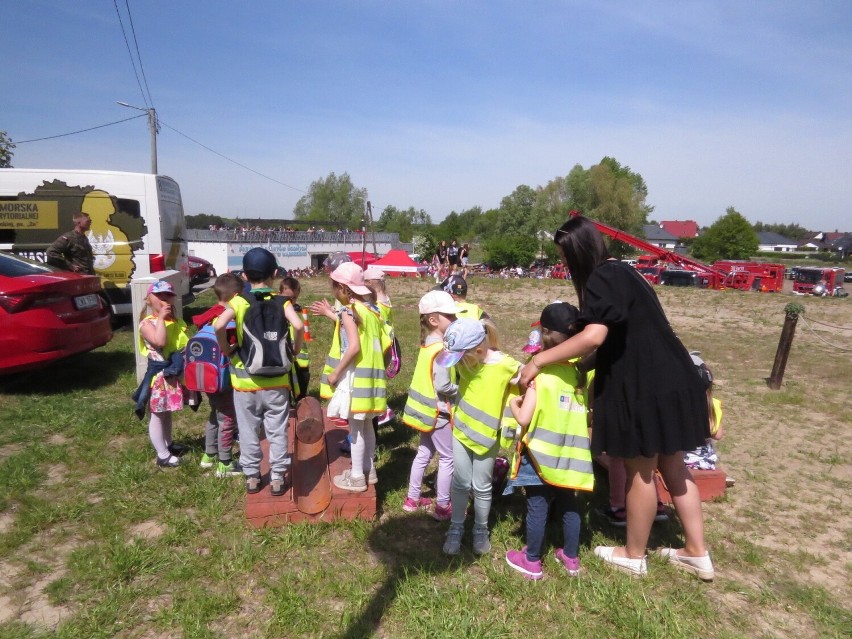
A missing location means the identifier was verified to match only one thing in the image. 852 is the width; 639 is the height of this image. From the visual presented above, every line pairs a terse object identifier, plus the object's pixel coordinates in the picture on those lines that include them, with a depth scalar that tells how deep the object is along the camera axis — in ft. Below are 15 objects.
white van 26.94
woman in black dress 8.43
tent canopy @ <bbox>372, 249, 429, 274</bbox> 73.51
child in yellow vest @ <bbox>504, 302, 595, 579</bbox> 9.01
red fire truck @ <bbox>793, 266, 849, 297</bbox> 81.87
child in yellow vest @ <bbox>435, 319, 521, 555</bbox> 9.41
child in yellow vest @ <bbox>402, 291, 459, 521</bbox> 11.31
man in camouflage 24.66
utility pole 70.33
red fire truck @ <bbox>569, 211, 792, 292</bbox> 85.76
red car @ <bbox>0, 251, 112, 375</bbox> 17.34
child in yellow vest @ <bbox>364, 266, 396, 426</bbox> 15.03
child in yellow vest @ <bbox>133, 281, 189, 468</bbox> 12.62
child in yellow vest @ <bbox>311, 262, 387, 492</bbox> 11.08
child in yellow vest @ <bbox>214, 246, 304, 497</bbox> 10.78
